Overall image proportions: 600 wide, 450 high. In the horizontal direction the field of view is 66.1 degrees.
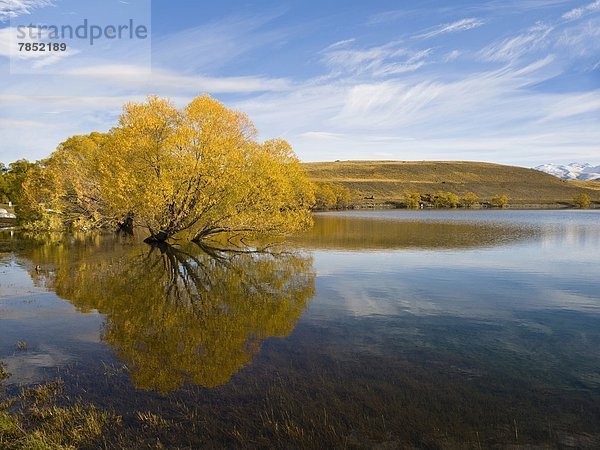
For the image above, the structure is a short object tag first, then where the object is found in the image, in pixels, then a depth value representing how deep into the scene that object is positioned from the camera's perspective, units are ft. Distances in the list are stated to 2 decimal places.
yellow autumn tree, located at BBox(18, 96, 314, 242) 127.75
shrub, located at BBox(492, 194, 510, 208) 506.89
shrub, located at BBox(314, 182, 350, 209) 433.07
